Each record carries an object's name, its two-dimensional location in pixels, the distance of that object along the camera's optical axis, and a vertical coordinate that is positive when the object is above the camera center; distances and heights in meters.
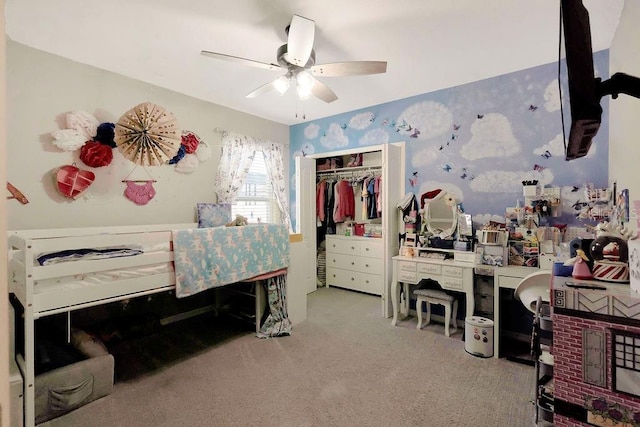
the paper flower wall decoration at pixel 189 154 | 3.32 +0.64
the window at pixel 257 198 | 4.12 +0.19
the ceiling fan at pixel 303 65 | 1.90 +1.04
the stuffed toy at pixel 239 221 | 3.08 -0.10
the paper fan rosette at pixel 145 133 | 2.27 +0.59
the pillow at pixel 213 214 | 3.47 -0.03
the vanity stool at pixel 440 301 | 2.98 -0.88
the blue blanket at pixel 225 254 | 2.31 -0.36
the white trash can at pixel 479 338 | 2.56 -1.06
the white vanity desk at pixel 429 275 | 2.83 -0.62
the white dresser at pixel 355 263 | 4.22 -0.74
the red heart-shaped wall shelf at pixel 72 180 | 2.55 +0.26
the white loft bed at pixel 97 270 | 1.68 -0.38
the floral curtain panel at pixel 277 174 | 4.33 +0.54
